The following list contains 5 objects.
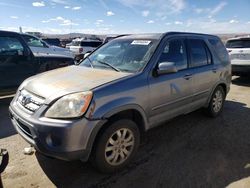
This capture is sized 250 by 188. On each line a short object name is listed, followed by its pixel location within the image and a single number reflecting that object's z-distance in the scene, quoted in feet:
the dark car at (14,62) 15.39
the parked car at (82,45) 42.58
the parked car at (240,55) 22.70
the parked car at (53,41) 53.76
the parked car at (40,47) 26.75
